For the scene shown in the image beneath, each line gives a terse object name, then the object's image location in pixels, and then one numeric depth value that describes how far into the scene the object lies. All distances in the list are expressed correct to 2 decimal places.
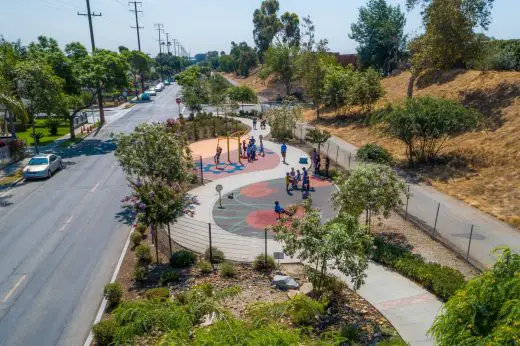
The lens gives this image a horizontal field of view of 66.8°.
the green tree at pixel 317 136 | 29.78
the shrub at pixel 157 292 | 13.19
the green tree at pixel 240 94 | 54.84
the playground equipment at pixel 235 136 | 37.98
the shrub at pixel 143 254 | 16.00
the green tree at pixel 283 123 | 38.22
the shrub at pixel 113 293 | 13.14
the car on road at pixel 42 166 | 26.97
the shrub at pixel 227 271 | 14.95
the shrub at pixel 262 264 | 15.54
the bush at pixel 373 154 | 28.17
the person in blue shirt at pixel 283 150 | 31.47
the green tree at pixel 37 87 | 31.44
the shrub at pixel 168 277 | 14.64
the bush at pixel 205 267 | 15.24
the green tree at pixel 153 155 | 17.70
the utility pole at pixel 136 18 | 83.06
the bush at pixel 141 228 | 18.44
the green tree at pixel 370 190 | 16.39
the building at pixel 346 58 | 79.74
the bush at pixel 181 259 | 15.77
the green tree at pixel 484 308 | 6.10
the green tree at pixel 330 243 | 11.62
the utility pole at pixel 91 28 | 46.84
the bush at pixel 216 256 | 16.27
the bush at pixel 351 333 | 11.14
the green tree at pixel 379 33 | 62.31
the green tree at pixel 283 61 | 64.94
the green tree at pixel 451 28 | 32.59
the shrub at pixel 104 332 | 11.16
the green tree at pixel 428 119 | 25.22
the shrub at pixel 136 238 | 17.38
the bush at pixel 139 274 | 14.82
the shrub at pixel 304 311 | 11.12
